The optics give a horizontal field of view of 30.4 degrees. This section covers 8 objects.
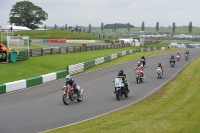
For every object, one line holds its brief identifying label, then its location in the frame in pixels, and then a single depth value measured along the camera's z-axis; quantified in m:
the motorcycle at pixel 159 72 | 30.47
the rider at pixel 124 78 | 20.72
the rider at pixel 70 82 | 18.64
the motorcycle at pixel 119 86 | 19.96
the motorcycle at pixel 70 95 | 18.38
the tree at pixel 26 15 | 126.81
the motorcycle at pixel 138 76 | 27.59
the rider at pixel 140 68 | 27.80
